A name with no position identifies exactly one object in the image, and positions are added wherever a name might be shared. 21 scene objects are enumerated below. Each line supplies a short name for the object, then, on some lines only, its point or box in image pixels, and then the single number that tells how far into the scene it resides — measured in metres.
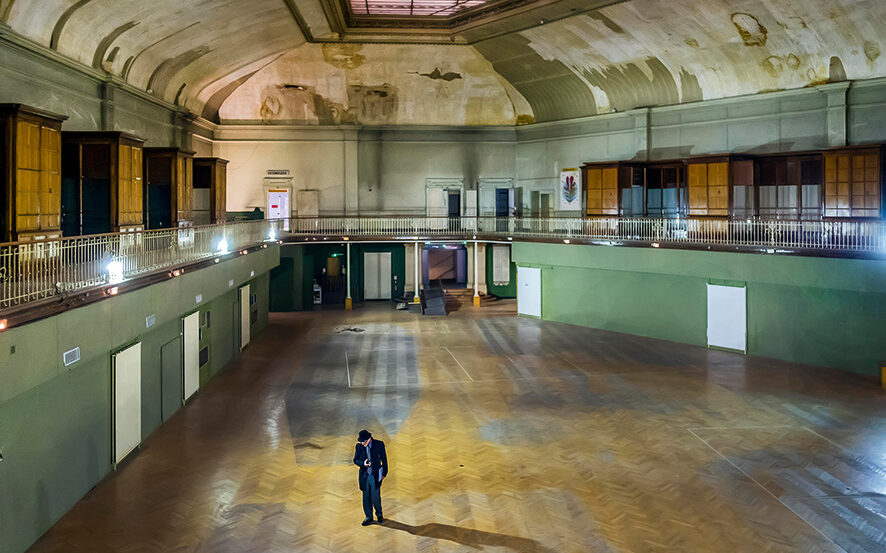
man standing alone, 9.31
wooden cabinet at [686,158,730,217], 21.50
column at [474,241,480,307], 30.95
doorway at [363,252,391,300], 33.03
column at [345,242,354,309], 30.60
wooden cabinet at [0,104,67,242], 11.12
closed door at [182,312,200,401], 15.59
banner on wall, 28.70
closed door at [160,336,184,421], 14.05
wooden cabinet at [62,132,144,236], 14.83
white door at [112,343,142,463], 11.59
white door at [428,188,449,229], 32.47
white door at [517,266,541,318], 27.94
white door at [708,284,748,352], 20.77
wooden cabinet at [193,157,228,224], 23.08
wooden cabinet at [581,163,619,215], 25.05
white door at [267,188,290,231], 31.12
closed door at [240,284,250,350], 21.91
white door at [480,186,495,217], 32.47
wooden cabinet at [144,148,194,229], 19.02
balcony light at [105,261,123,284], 10.69
